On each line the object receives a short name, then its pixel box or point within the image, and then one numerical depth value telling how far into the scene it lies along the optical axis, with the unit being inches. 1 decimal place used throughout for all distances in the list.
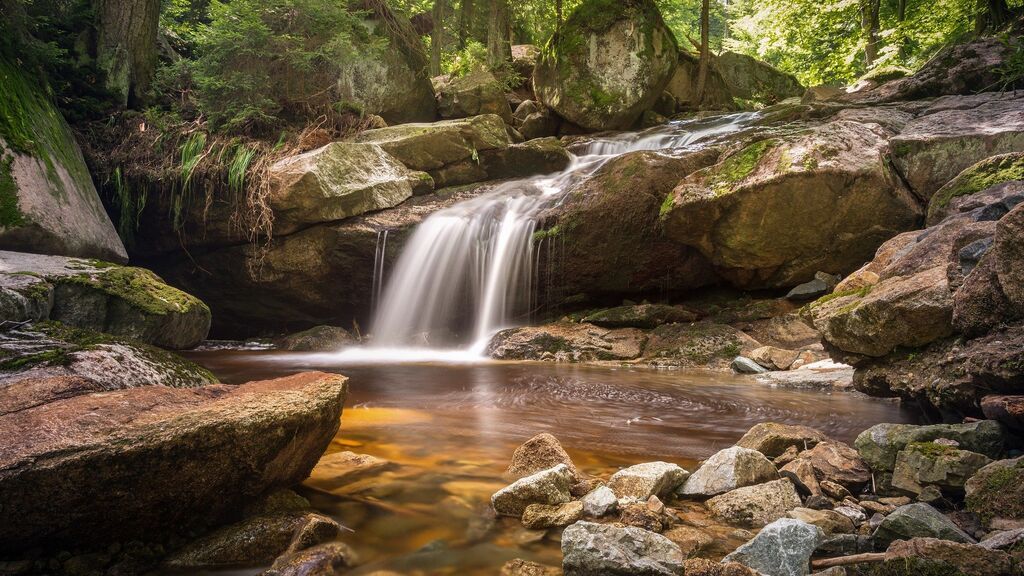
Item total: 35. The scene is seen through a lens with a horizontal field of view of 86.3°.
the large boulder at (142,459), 70.9
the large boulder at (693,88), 689.0
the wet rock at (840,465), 110.2
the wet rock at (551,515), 97.1
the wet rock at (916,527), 78.5
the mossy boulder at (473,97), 568.8
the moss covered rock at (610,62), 571.2
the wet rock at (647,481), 106.4
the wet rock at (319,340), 418.6
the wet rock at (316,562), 79.8
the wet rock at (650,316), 363.9
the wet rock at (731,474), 108.5
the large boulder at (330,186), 379.6
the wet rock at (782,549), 77.4
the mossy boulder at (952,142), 293.9
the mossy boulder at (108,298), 213.9
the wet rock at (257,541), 80.3
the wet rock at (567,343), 343.6
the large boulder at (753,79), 756.0
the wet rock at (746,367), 291.0
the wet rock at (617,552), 75.8
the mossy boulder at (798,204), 306.5
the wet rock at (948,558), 64.4
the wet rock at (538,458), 122.7
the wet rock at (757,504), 98.0
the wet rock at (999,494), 81.0
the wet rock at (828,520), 90.6
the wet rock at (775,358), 291.6
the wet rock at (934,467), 95.0
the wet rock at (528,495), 102.7
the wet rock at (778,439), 128.7
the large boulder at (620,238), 361.4
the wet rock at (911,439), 103.7
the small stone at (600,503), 99.7
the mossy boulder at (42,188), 250.7
